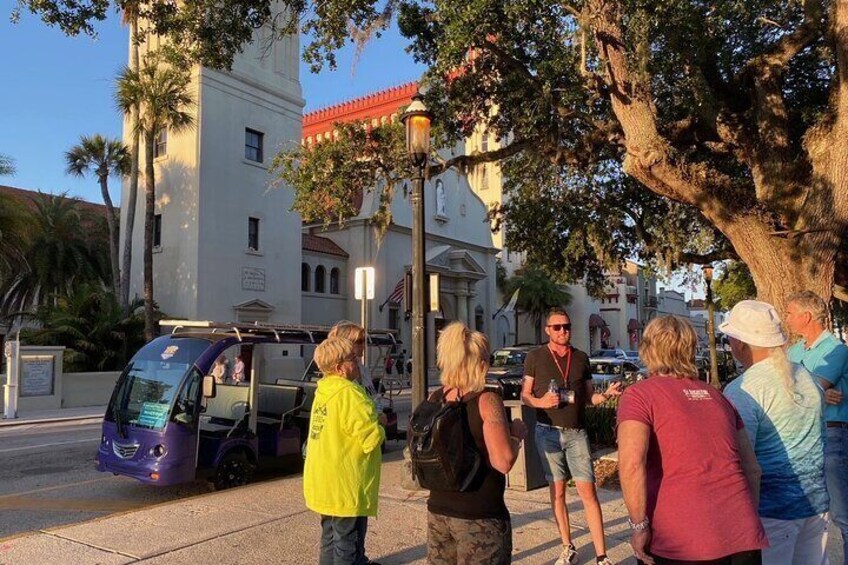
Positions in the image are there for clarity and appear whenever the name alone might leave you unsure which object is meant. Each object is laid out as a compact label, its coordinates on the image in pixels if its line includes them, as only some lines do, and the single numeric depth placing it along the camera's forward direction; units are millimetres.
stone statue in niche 40166
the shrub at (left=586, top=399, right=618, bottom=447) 10227
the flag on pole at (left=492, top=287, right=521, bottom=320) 46688
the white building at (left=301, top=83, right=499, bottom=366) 34000
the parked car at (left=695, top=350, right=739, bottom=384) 23523
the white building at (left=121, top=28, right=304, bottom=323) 25750
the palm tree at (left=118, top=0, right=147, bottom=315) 24422
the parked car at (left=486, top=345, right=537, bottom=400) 12891
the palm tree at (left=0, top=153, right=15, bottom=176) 22297
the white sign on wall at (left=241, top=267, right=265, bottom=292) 27338
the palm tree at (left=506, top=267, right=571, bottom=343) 50000
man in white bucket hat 2975
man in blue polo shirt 4043
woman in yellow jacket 3678
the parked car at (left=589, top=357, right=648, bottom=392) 17591
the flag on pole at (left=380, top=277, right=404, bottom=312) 34056
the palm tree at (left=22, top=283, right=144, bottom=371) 22141
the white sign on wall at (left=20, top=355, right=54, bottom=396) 18973
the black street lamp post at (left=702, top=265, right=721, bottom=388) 18562
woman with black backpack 2953
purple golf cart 7418
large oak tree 8234
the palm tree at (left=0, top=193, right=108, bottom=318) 28375
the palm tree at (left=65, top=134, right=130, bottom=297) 27203
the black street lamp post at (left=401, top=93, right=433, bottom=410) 7680
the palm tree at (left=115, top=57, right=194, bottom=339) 23922
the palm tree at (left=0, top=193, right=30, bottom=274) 21734
